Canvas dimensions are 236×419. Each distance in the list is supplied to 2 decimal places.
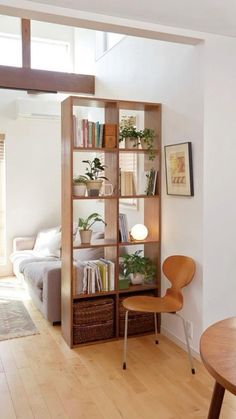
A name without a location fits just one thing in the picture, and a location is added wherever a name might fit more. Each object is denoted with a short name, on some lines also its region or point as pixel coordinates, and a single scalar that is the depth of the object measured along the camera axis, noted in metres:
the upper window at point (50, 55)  5.83
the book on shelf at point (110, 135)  3.46
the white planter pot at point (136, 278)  3.70
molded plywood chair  3.03
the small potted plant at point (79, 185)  3.39
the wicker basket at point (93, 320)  3.41
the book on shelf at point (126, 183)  3.60
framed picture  3.19
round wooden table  1.37
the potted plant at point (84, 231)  3.52
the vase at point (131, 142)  3.68
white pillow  5.34
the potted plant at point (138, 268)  3.63
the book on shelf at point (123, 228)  3.62
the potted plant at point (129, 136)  3.59
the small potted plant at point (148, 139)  3.64
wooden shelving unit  3.37
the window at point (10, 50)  5.67
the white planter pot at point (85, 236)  3.52
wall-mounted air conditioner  5.74
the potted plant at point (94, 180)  3.46
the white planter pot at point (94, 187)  3.46
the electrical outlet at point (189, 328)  3.27
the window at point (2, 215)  6.00
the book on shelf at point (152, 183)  3.67
